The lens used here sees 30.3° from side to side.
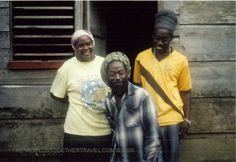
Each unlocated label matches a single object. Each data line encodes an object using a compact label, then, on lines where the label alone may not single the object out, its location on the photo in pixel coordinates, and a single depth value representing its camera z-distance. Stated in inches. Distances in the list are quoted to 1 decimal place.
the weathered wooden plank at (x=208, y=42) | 195.5
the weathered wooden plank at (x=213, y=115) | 197.5
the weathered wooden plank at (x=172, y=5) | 194.9
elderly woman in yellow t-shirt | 155.9
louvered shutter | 198.4
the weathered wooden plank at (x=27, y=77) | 196.4
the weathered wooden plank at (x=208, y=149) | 198.5
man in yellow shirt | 161.9
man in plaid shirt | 137.6
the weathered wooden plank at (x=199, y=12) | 195.2
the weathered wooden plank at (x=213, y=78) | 196.7
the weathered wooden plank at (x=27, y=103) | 196.5
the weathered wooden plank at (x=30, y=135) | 197.9
